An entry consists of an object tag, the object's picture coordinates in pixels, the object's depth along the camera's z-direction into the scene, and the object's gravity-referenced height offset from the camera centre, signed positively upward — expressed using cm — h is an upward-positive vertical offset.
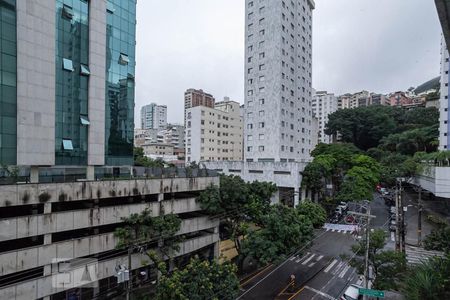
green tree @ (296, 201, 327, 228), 2505 -564
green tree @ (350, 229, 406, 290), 1598 -686
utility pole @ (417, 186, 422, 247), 2862 -928
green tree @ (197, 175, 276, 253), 2480 -488
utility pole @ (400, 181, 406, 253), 2018 -656
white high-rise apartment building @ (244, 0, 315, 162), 4550 +1224
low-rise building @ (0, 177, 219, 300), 1576 -582
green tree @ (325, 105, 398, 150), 7600 +815
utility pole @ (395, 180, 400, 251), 2038 -466
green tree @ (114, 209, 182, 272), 1878 -588
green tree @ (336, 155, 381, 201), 3709 -402
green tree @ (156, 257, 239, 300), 1375 -696
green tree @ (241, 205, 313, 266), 1997 -661
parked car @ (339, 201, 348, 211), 4228 -839
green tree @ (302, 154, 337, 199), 4081 -304
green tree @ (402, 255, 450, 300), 879 -431
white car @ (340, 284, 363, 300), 1886 -995
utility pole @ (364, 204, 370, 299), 1501 -536
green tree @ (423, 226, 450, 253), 1889 -621
